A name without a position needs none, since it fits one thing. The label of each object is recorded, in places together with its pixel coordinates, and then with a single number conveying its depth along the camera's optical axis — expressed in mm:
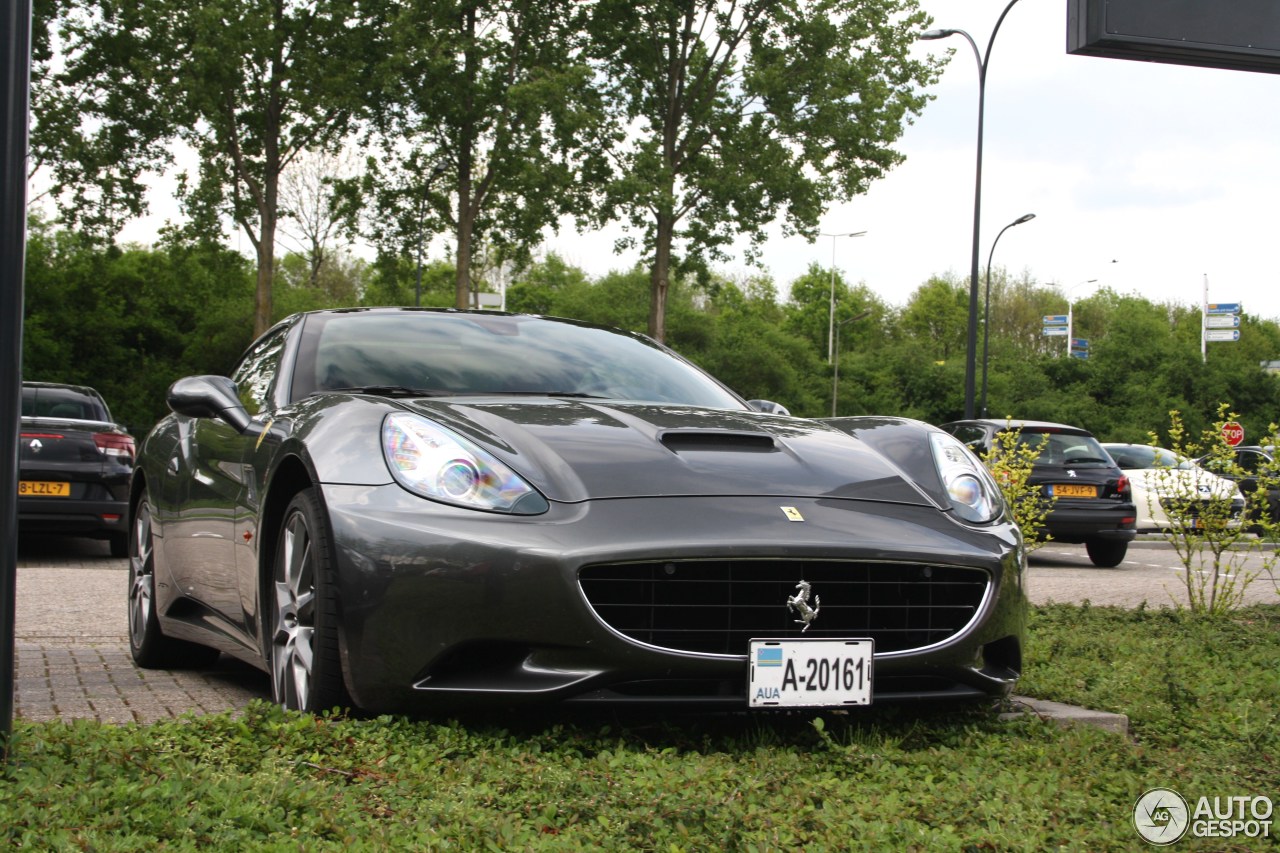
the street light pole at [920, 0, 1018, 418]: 26531
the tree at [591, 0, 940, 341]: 32250
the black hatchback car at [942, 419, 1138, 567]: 14906
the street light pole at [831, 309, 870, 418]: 56588
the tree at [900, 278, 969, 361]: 84750
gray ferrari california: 3342
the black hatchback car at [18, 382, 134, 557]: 11180
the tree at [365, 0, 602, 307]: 30609
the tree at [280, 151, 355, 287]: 40625
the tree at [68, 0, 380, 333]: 29969
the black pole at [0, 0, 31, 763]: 2998
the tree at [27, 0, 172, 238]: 30906
